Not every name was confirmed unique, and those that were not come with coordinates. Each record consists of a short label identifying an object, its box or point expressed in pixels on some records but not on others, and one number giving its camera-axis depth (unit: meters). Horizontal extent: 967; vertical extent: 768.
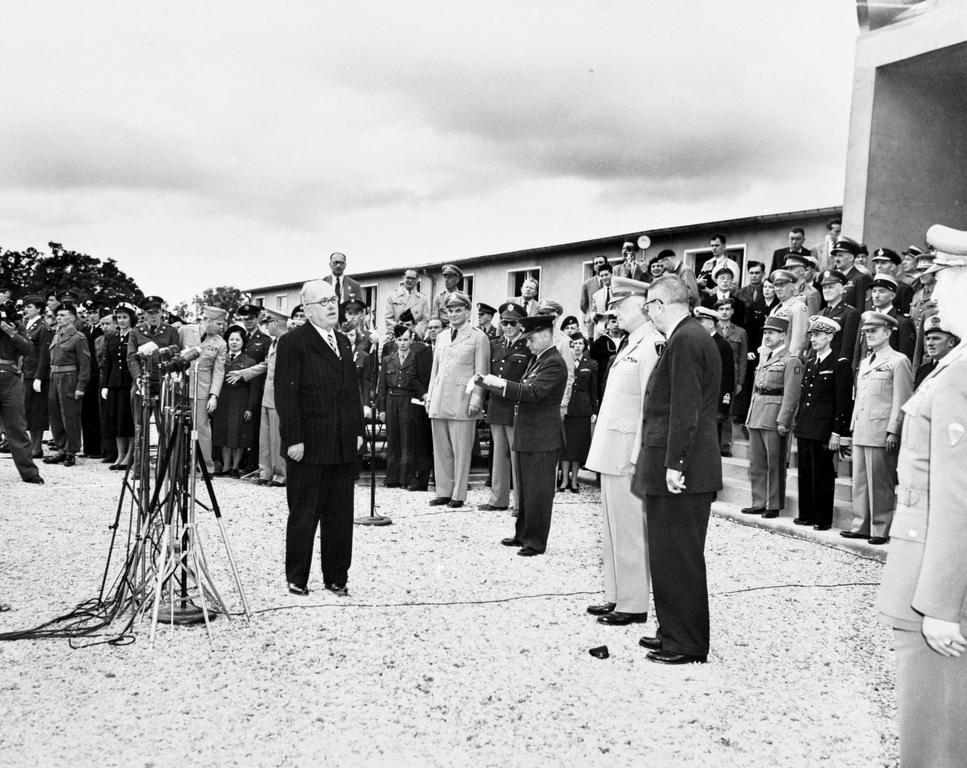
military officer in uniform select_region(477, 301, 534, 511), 8.80
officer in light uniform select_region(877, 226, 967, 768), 2.37
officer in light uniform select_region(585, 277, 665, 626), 5.45
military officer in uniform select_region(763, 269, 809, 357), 9.27
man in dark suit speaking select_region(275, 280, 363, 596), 5.63
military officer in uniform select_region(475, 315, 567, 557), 7.25
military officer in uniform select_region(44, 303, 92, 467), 12.34
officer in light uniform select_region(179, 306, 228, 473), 11.13
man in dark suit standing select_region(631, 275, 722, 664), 4.67
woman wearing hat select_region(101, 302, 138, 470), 11.74
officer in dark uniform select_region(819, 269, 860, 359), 8.65
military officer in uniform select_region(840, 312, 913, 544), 7.57
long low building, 16.19
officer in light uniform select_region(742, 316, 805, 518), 8.68
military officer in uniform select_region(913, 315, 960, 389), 6.97
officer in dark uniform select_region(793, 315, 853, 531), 8.16
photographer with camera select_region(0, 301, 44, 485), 9.68
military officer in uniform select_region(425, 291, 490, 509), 9.40
